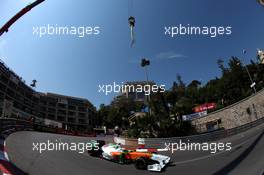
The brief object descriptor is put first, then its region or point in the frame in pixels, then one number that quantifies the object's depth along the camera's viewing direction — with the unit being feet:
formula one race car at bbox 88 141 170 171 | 25.40
